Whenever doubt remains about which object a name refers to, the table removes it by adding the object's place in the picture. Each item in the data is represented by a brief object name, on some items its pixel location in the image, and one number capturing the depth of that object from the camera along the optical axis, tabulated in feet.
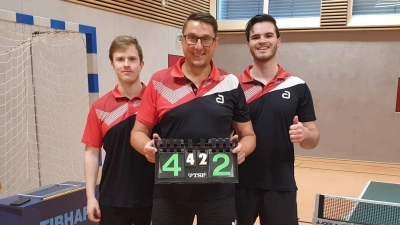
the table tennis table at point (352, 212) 9.50
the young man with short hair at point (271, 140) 8.49
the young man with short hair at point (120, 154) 7.89
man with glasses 6.91
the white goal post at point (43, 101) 15.24
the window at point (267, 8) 30.09
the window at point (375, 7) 27.35
